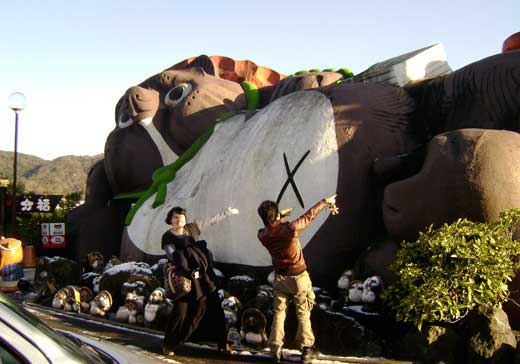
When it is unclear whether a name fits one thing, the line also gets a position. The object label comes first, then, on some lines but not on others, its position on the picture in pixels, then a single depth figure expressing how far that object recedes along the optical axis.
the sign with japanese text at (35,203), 14.16
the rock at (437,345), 3.78
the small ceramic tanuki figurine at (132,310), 5.65
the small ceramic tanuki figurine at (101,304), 6.07
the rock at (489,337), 3.67
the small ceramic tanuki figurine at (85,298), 6.41
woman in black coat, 4.36
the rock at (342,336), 4.36
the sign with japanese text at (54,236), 10.96
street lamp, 12.62
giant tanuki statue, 4.38
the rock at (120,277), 6.19
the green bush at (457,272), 3.68
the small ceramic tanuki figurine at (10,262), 9.21
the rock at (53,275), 7.52
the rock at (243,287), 5.52
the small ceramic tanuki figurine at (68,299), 6.39
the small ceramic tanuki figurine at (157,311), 5.32
